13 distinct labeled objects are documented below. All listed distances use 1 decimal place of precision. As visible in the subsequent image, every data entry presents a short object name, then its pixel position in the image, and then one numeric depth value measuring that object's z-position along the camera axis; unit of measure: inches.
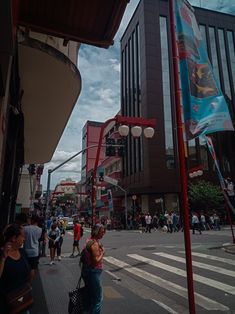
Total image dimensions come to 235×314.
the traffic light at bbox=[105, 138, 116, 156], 458.6
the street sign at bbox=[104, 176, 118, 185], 967.7
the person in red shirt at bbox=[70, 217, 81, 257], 435.9
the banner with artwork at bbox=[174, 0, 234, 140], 136.4
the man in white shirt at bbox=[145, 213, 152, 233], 844.6
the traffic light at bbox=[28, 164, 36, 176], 596.1
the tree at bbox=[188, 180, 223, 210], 1105.8
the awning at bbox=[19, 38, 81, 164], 159.4
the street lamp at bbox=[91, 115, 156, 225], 319.0
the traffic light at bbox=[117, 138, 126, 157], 512.0
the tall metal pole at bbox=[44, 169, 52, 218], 528.9
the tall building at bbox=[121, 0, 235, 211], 1182.6
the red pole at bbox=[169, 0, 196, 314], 116.2
